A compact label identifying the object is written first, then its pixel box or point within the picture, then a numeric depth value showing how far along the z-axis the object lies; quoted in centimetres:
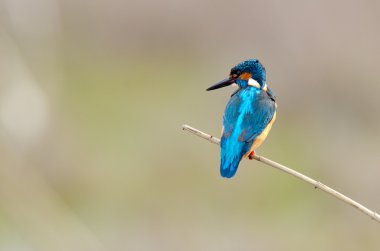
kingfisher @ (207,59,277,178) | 737
